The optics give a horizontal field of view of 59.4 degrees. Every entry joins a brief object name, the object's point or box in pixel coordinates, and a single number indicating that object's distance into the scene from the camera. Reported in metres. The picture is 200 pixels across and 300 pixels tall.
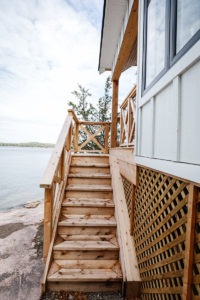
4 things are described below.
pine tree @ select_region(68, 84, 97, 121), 10.57
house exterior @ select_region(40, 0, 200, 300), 1.24
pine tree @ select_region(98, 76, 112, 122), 10.67
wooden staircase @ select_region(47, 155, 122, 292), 2.36
